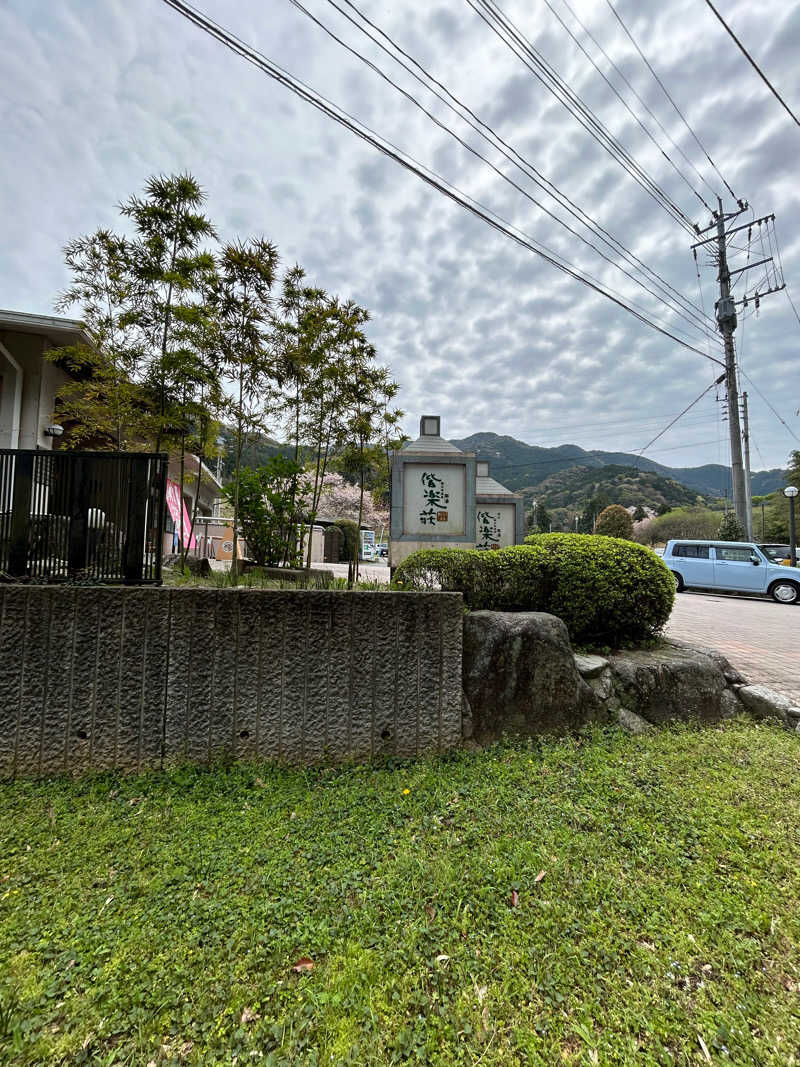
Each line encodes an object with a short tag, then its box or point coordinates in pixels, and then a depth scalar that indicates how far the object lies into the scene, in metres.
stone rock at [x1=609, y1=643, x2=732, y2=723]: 3.52
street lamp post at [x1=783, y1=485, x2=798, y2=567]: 13.03
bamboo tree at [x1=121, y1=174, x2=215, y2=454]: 4.27
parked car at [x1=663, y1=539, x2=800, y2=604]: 11.27
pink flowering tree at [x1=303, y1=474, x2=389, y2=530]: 29.61
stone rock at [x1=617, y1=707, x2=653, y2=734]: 3.38
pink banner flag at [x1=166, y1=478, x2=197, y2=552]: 10.64
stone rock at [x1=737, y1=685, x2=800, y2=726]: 3.48
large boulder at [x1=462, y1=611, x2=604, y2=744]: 3.26
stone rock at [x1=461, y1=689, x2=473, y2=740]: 3.20
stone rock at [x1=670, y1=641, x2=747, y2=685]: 3.88
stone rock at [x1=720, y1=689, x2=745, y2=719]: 3.67
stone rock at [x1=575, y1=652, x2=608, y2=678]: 3.48
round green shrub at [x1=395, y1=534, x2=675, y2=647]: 3.65
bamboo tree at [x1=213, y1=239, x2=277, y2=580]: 4.25
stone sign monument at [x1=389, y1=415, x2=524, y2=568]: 6.21
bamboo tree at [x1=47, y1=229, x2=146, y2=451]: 4.45
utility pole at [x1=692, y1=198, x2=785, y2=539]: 15.81
